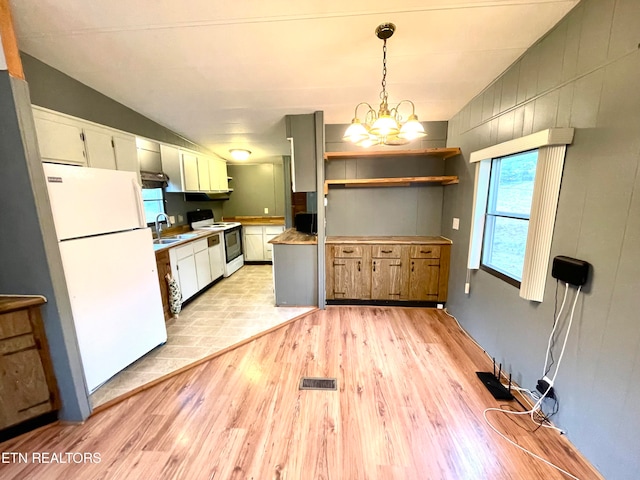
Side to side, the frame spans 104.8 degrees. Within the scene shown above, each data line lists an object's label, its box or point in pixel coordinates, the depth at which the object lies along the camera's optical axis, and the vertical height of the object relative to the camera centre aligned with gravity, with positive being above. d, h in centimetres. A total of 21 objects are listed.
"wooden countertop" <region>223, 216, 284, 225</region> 532 -38
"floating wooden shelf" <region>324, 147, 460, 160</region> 284 +57
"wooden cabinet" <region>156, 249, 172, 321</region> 277 -79
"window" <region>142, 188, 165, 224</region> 360 +4
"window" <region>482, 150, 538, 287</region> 192 -12
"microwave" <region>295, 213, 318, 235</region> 390 -32
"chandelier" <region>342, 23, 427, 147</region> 153 +48
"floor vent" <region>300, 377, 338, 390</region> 194 -144
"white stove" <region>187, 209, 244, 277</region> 455 -55
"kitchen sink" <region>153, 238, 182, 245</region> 316 -48
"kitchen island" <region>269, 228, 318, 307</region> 323 -90
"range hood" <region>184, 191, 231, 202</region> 457 +15
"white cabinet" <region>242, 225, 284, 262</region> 534 -79
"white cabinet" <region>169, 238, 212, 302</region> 314 -86
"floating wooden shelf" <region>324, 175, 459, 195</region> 296 +25
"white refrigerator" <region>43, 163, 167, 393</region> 165 -44
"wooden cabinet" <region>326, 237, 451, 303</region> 315 -89
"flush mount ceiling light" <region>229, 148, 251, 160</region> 463 +95
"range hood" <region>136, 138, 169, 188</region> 321 +56
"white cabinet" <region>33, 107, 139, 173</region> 198 +58
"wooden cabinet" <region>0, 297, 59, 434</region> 146 -97
